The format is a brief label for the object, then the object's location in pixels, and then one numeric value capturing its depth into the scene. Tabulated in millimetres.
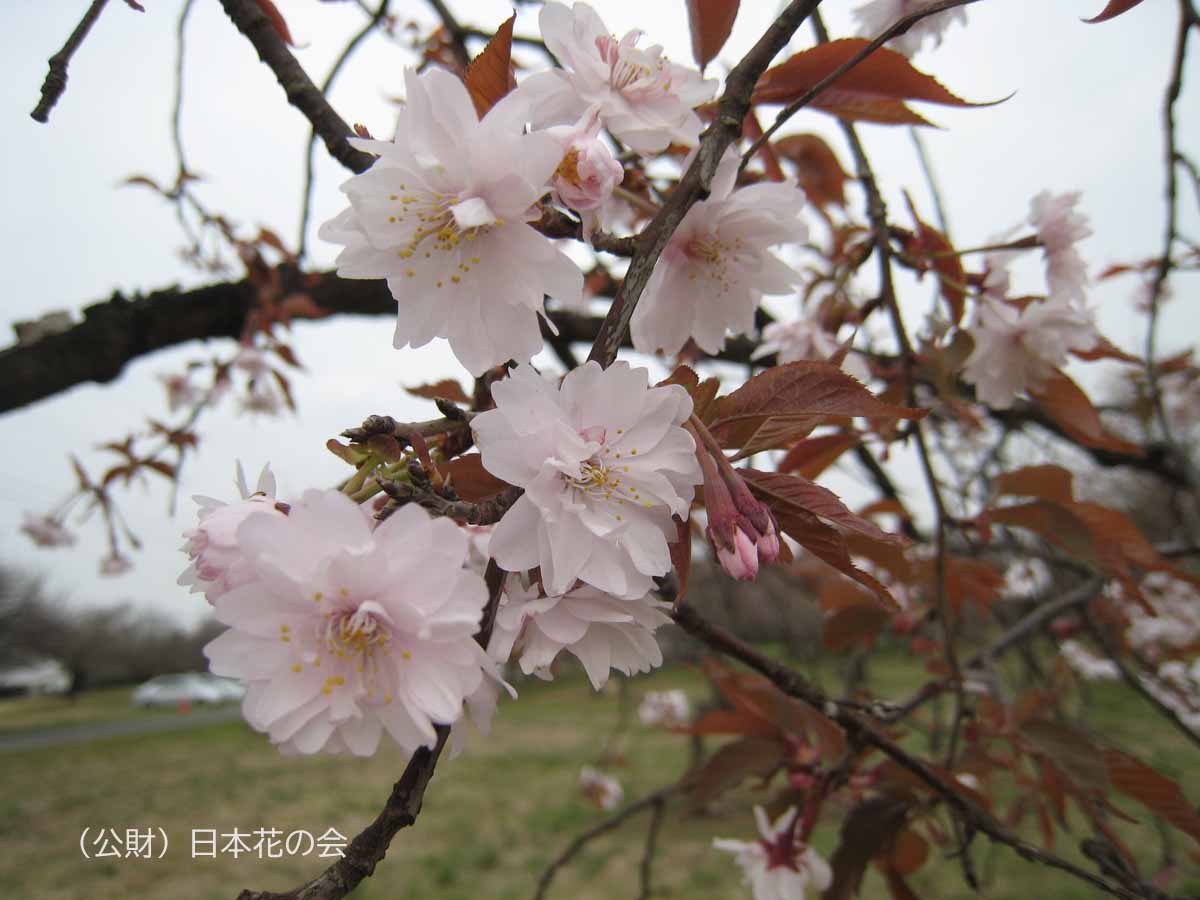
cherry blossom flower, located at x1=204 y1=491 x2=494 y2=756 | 110
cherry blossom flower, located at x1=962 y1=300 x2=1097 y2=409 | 236
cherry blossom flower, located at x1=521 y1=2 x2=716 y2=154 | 143
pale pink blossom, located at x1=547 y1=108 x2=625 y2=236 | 124
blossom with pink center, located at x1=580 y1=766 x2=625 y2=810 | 2661
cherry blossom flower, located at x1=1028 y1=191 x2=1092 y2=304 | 242
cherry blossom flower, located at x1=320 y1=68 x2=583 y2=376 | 119
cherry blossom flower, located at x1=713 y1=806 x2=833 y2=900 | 255
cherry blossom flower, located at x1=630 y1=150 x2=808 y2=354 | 158
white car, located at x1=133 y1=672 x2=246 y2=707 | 14995
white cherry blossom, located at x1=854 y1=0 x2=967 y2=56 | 238
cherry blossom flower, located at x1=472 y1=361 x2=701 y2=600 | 116
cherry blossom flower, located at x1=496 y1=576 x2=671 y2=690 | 124
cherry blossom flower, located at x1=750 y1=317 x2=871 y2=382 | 249
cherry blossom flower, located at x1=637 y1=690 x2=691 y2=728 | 2983
